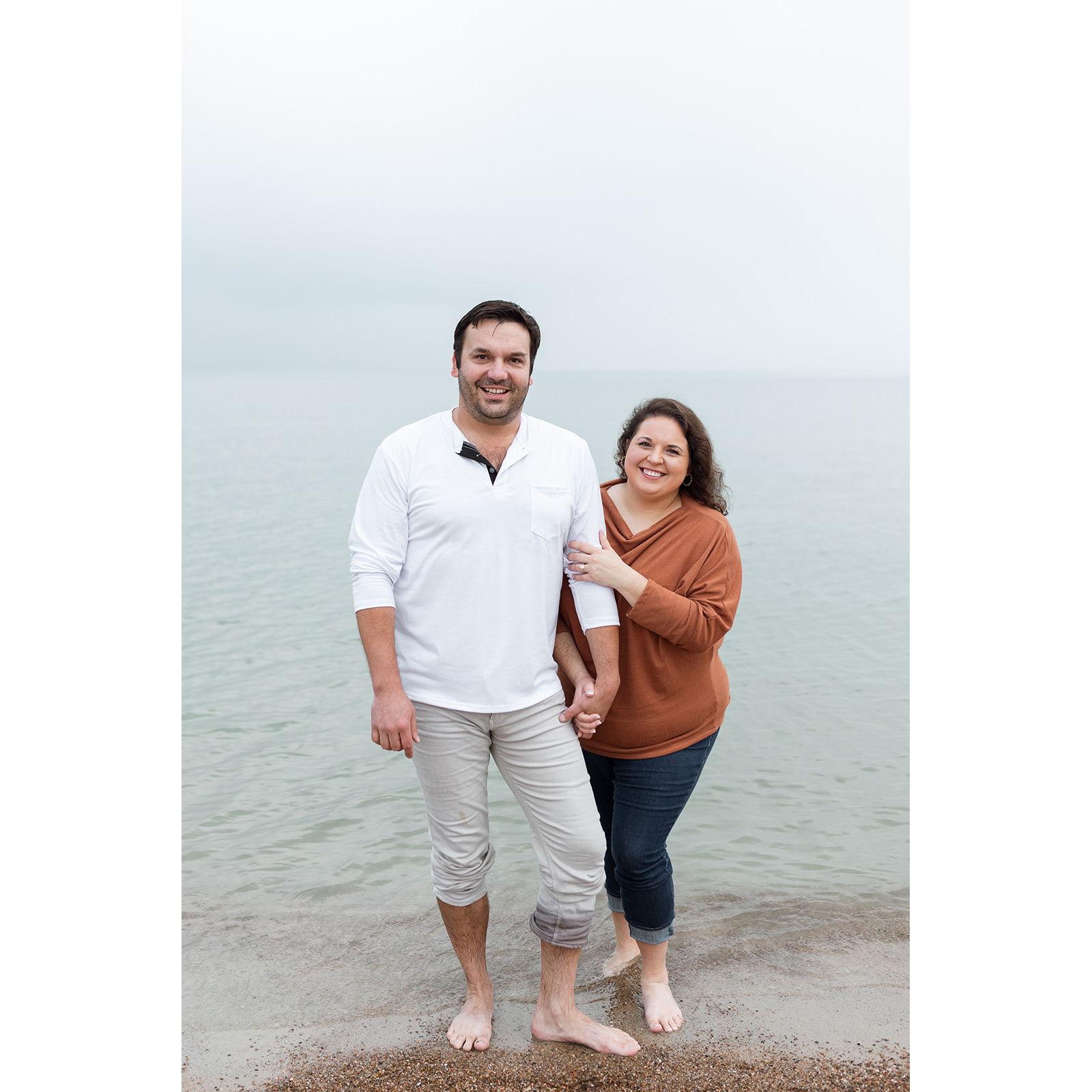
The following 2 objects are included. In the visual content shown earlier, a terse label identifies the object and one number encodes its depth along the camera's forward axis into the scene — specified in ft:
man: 9.86
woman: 10.44
